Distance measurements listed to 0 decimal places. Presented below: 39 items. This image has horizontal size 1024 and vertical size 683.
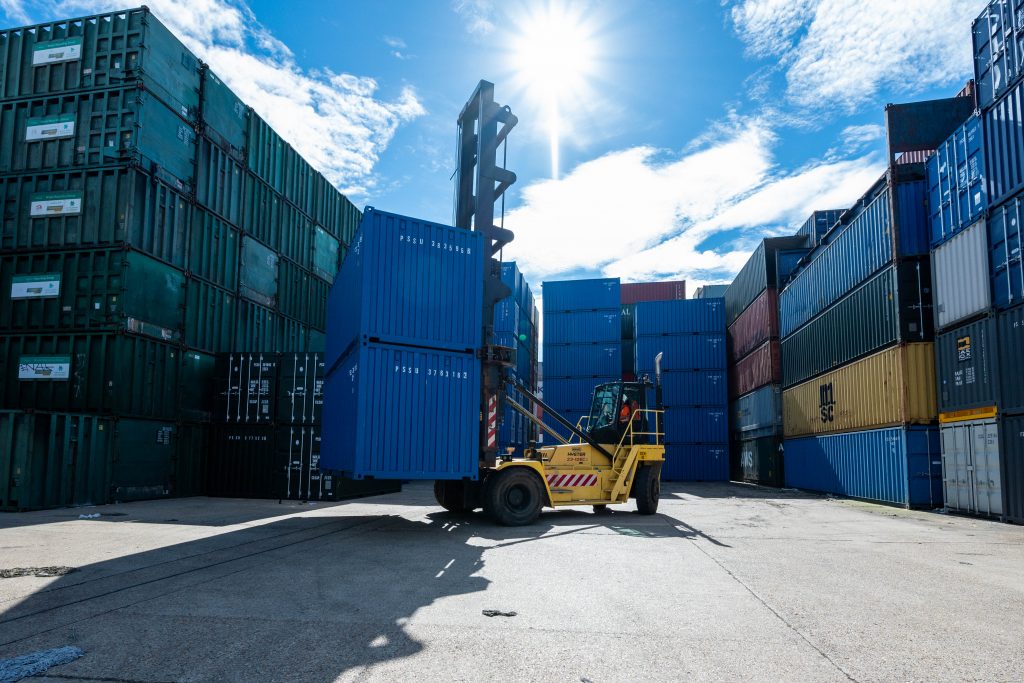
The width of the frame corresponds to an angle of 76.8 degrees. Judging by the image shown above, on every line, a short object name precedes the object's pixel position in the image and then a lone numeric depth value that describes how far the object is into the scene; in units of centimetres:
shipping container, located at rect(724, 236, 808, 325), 2700
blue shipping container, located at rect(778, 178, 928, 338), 1642
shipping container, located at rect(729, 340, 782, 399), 2628
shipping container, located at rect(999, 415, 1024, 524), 1245
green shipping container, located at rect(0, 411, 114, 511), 1253
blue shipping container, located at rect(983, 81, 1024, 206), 1259
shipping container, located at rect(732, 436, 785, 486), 2591
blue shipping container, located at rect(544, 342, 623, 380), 3288
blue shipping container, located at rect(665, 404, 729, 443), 3083
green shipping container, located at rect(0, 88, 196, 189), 1525
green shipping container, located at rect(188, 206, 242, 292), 1741
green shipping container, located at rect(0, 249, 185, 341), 1484
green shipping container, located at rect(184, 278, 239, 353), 1717
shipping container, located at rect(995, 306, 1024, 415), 1248
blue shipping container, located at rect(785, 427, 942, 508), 1566
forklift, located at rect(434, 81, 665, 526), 1185
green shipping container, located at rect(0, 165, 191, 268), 1509
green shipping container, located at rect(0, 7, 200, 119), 1550
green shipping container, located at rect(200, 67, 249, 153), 1777
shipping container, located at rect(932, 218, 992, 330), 1369
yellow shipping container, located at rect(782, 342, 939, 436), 1594
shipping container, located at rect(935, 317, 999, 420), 1343
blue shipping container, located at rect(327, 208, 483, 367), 1030
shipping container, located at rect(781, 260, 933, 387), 1623
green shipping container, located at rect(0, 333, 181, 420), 1462
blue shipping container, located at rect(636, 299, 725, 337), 3228
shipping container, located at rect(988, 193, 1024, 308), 1252
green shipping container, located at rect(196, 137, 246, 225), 1756
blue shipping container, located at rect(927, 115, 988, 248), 1394
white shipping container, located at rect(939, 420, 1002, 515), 1324
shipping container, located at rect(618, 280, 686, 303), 4797
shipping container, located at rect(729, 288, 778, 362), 2672
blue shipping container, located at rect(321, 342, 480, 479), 1007
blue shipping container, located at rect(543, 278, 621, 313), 3362
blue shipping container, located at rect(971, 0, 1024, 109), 1277
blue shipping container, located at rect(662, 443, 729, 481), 3069
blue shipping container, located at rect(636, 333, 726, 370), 3182
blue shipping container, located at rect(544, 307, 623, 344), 3325
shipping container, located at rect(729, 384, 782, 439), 2612
